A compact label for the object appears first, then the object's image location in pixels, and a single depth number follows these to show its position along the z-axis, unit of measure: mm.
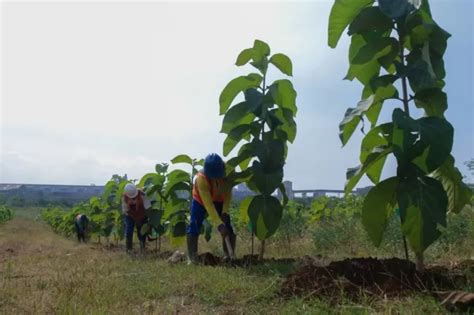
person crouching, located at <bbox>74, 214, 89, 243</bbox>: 17094
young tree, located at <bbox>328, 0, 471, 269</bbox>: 3186
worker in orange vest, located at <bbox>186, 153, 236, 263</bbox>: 5863
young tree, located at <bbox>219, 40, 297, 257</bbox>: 4973
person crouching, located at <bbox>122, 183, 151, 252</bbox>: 9047
